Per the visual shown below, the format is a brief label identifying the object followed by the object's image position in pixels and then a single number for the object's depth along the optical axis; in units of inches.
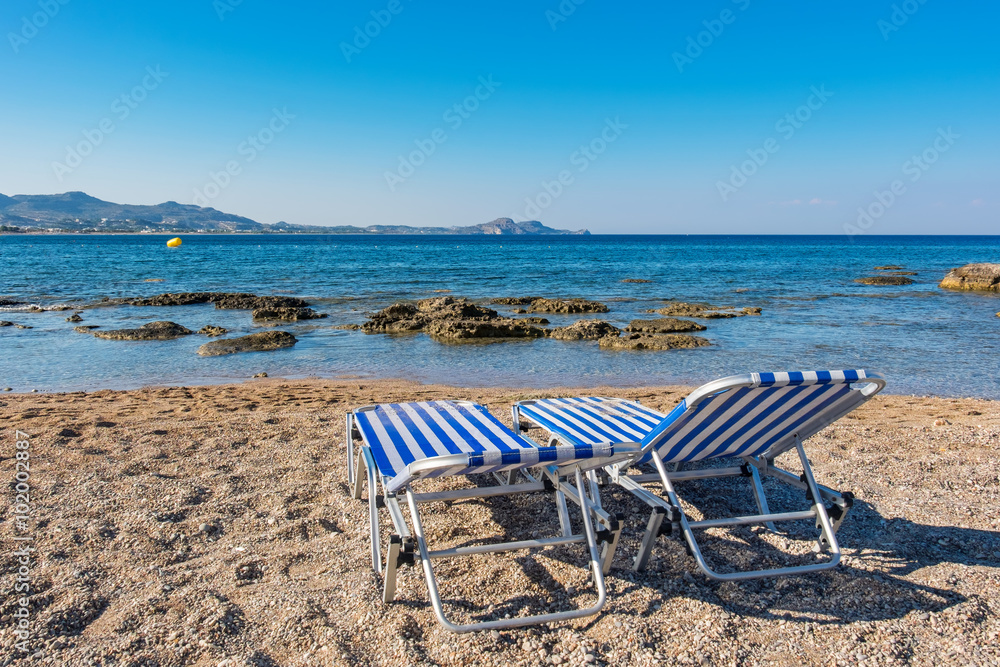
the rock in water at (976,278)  1139.9
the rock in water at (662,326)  618.8
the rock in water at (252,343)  511.5
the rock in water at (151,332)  573.9
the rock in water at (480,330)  582.5
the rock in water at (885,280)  1254.3
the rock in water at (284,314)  719.7
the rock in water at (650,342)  516.7
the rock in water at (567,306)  797.9
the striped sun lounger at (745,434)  124.3
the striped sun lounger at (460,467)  112.0
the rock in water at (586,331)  572.7
